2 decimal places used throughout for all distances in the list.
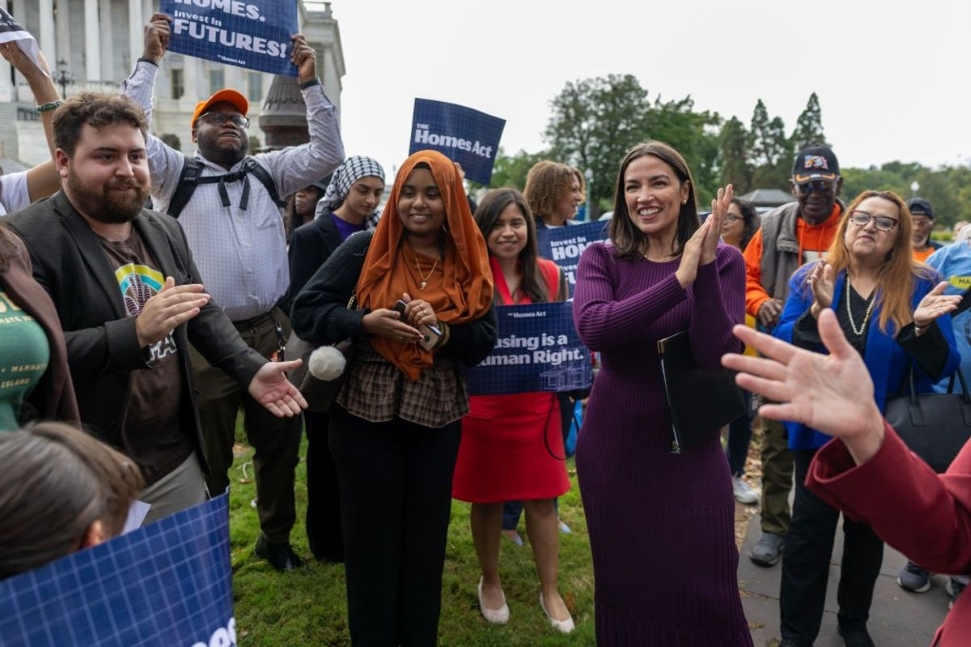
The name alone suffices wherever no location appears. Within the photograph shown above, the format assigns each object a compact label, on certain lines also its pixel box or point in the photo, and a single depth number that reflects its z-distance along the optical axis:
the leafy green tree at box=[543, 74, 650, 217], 54.88
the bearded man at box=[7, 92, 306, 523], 2.17
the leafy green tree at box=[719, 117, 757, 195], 76.81
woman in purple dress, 2.65
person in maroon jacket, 1.28
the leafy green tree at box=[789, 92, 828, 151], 75.38
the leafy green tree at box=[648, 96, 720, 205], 54.28
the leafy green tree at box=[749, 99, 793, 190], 74.62
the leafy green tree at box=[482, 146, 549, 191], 55.94
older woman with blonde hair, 3.17
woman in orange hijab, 2.86
